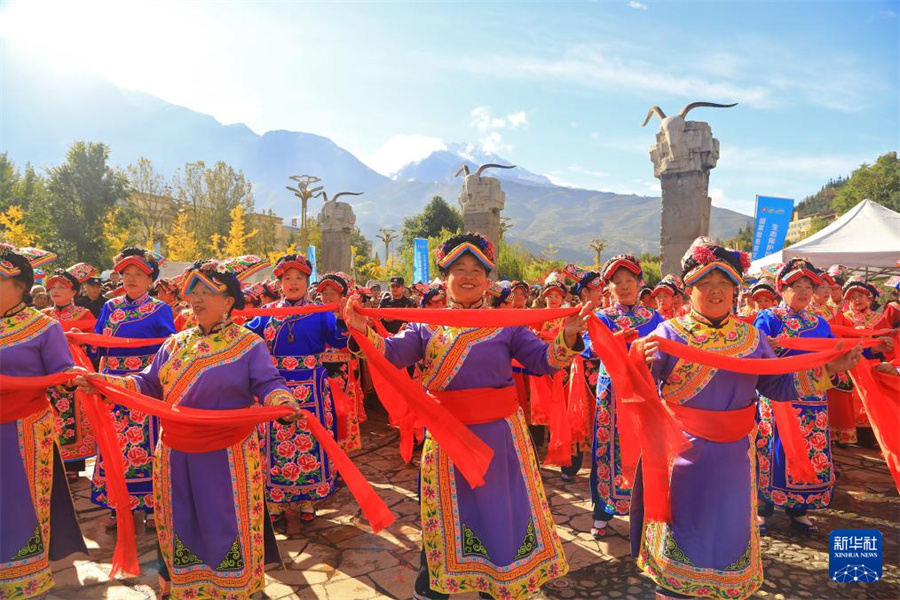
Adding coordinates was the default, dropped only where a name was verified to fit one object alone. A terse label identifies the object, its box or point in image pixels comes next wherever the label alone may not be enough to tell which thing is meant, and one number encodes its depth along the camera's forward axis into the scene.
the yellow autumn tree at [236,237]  33.94
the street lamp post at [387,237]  44.69
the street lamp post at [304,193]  23.60
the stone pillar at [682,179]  8.73
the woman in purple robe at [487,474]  2.77
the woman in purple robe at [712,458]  2.79
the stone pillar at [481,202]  11.84
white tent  10.72
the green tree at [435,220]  42.12
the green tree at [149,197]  40.62
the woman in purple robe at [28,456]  3.20
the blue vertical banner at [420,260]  19.70
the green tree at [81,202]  29.17
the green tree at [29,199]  27.75
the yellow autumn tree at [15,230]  23.44
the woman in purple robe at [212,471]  2.94
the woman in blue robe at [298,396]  4.66
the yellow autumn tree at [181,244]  34.84
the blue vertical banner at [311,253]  23.46
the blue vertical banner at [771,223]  12.59
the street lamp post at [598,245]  37.38
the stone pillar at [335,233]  18.81
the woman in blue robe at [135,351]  4.54
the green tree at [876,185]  33.19
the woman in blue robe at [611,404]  4.36
